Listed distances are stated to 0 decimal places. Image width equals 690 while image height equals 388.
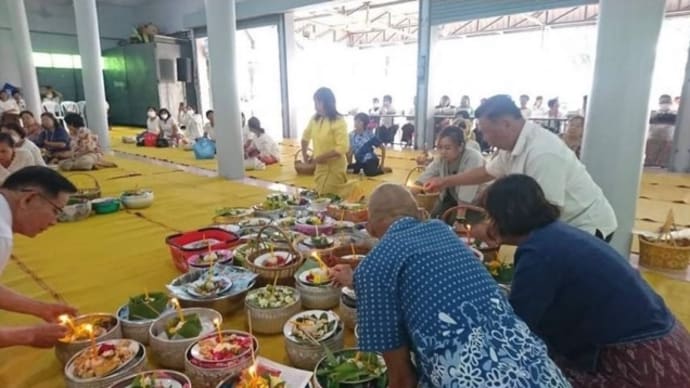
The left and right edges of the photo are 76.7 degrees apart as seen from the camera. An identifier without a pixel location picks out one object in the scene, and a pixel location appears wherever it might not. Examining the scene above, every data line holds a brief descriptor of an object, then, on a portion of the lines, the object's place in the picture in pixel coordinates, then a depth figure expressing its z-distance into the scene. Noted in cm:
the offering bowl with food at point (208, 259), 250
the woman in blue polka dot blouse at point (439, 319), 108
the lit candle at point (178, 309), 185
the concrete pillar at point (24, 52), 1031
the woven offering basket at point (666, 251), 285
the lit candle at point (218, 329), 171
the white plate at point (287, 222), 325
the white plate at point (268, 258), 246
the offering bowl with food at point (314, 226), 307
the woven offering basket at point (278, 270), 235
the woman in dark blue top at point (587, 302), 126
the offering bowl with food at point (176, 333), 178
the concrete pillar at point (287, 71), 1082
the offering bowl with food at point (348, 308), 204
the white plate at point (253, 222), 326
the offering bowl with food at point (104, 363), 154
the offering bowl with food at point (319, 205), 366
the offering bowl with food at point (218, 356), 156
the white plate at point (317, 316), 179
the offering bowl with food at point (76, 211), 406
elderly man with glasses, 152
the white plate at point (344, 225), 309
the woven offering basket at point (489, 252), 254
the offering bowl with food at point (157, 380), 145
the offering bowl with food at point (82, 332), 175
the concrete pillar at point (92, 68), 894
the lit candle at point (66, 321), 174
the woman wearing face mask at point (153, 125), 1013
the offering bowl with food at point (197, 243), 272
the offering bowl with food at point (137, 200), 443
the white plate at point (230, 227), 314
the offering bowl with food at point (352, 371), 146
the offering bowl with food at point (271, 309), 206
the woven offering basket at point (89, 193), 443
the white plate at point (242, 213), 360
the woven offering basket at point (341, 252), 244
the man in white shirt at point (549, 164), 206
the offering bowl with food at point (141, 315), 196
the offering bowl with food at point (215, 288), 215
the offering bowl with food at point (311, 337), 174
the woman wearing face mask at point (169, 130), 992
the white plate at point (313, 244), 268
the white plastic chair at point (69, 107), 1354
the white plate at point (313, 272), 226
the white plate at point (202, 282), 218
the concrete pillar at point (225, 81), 591
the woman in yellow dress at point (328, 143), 390
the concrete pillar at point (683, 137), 639
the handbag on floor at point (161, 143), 985
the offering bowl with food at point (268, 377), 144
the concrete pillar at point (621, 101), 279
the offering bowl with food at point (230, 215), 352
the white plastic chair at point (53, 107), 1228
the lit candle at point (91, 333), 168
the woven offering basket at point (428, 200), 344
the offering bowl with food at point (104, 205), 429
